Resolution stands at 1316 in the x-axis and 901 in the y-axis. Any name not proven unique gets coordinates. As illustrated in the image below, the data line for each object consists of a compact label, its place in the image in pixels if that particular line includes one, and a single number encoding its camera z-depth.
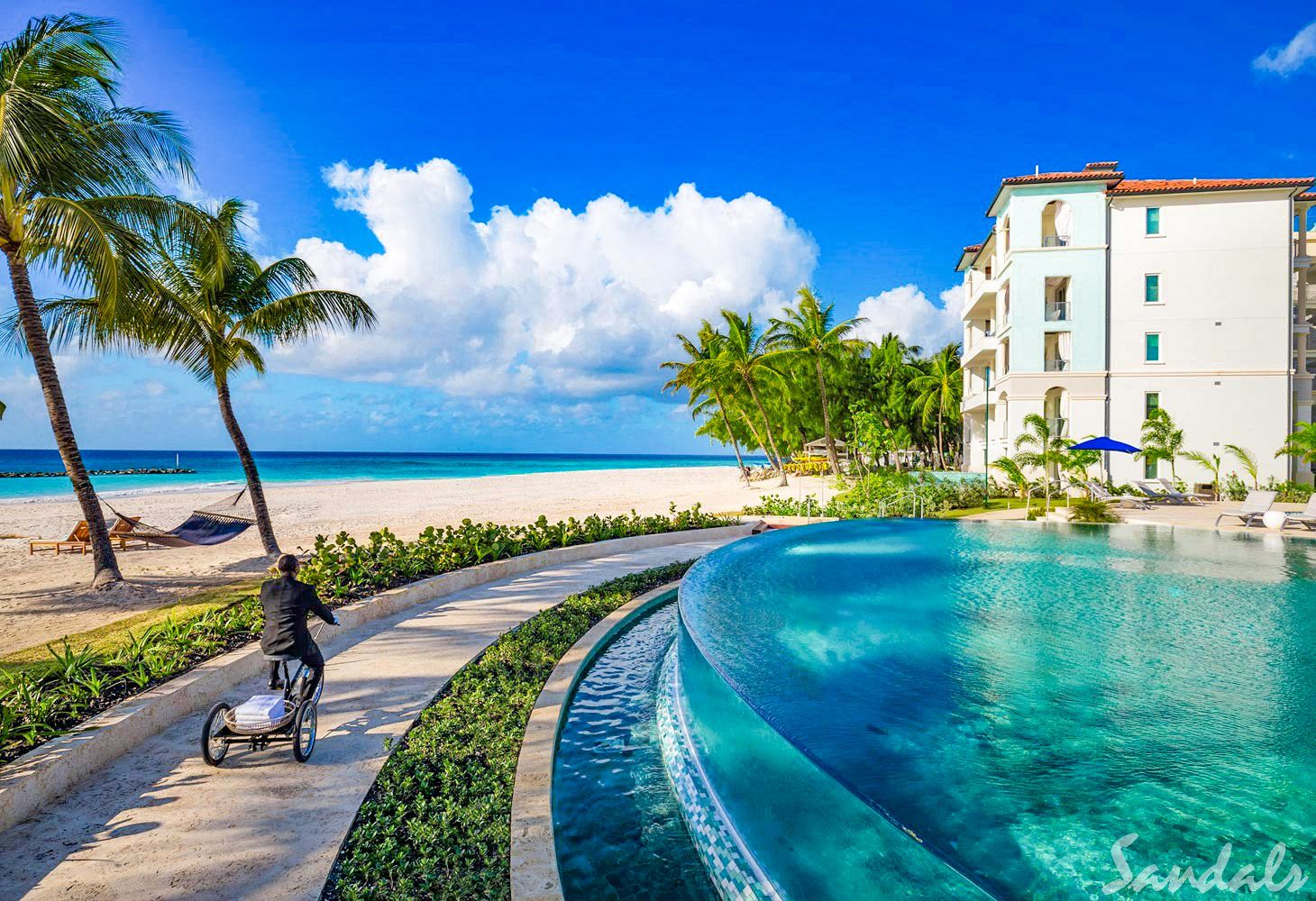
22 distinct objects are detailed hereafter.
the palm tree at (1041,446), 20.95
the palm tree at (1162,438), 24.75
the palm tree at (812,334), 34.03
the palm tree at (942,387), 39.62
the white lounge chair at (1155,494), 22.91
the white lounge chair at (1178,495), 22.42
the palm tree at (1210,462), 23.55
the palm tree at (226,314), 12.96
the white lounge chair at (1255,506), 16.58
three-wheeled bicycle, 4.50
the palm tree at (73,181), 9.48
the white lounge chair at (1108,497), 21.67
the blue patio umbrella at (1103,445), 20.50
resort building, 25.06
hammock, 14.55
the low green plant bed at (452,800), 3.30
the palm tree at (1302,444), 21.47
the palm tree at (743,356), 33.64
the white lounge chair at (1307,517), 15.83
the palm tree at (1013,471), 20.14
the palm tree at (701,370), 34.34
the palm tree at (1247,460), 24.23
